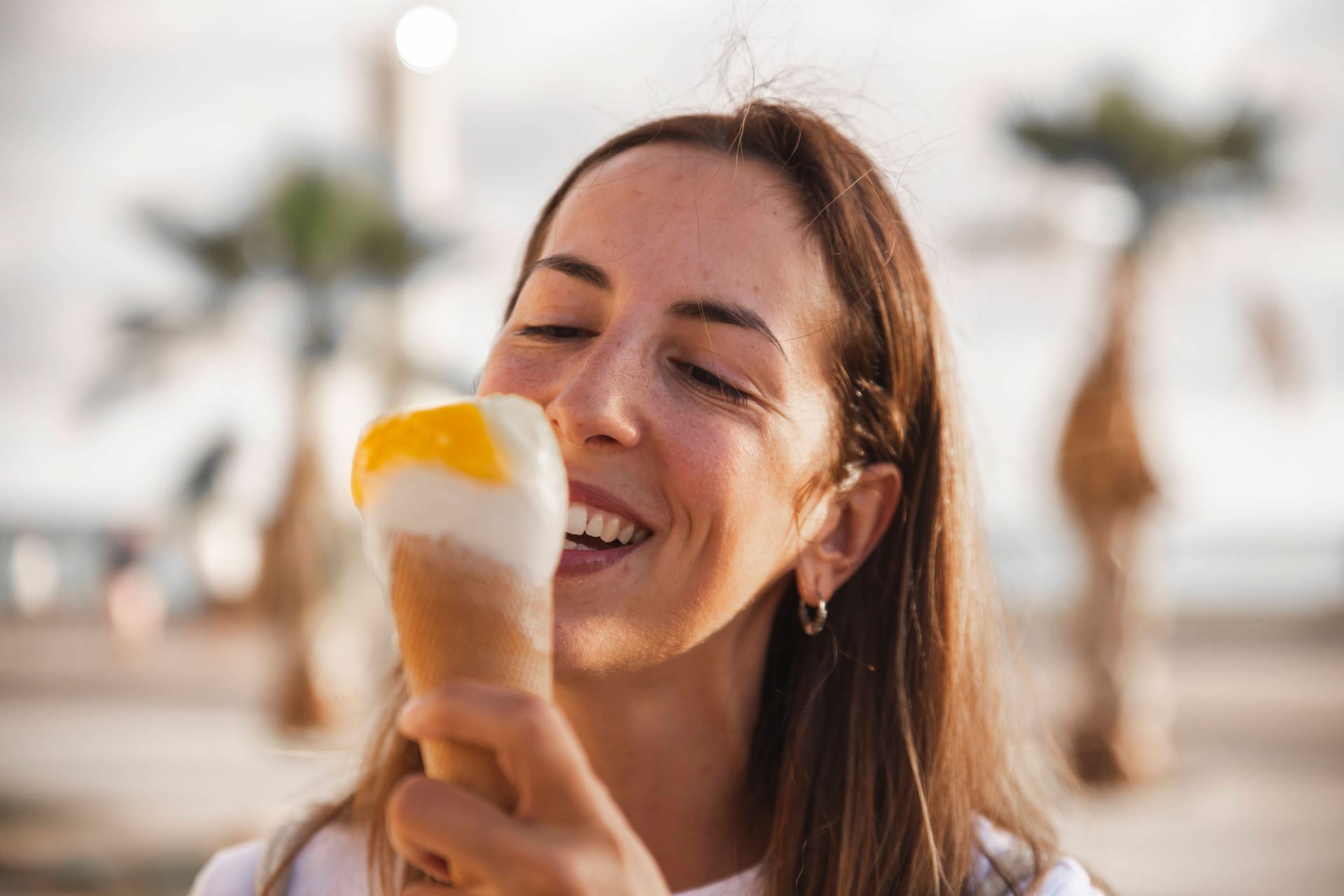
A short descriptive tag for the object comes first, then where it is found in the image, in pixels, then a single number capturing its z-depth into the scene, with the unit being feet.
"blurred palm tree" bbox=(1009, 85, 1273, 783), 39.93
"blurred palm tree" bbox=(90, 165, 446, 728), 47.44
